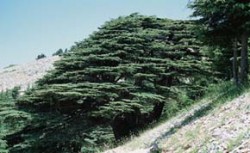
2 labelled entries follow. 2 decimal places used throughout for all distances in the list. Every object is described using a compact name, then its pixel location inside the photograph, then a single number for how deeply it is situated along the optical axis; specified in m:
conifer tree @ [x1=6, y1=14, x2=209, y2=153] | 24.17
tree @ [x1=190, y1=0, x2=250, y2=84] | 17.02
